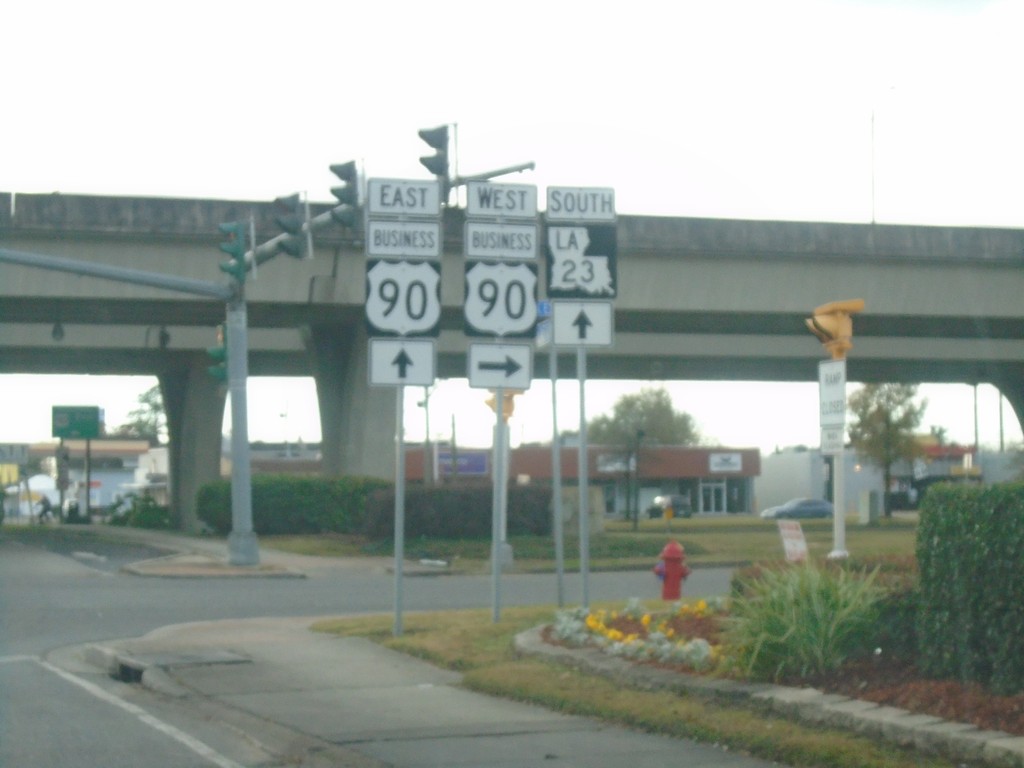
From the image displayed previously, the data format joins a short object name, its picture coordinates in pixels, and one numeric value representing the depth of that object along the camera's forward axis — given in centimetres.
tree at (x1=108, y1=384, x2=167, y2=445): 13500
